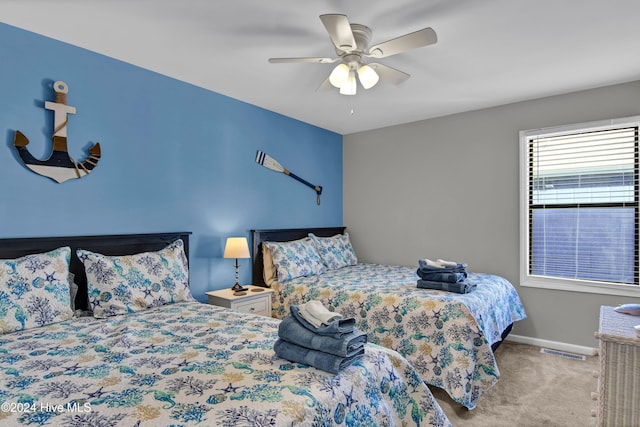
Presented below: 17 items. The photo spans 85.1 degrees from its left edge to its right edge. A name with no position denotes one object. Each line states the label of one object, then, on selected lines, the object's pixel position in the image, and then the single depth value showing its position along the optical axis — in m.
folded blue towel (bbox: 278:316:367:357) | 1.44
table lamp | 3.15
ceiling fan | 1.89
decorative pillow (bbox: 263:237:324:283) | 3.53
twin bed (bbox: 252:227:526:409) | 2.44
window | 3.21
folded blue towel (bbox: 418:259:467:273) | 2.96
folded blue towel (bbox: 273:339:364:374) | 1.42
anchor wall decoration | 2.27
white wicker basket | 1.56
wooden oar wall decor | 3.81
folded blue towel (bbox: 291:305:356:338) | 1.48
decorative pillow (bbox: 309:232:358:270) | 4.17
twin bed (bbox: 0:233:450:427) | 1.15
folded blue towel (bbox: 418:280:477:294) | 2.81
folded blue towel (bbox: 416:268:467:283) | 2.87
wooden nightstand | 2.98
